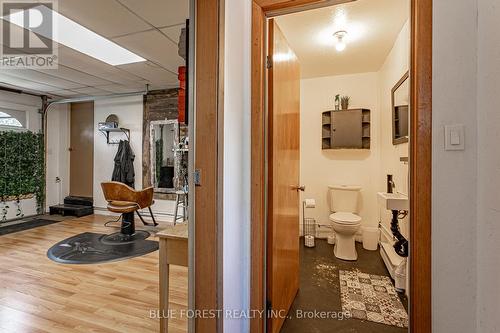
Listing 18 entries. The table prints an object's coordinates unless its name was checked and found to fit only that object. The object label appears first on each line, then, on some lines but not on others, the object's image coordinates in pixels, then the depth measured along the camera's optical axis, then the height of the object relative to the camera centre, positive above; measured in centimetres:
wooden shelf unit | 354 +52
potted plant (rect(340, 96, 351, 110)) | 364 +92
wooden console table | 143 -52
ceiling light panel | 228 +137
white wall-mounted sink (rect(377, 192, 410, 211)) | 211 -32
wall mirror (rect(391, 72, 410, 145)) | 234 +54
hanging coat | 473 -3
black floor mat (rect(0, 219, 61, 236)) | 412 -108
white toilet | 294 -64
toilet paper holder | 382 -92
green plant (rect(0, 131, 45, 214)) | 445 -4
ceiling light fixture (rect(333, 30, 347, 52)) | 250 +131
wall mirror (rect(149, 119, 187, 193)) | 459 +12
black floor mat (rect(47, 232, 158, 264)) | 301 -112
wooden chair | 386 -56
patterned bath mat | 194 -115
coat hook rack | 484 +65
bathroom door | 161 -11
